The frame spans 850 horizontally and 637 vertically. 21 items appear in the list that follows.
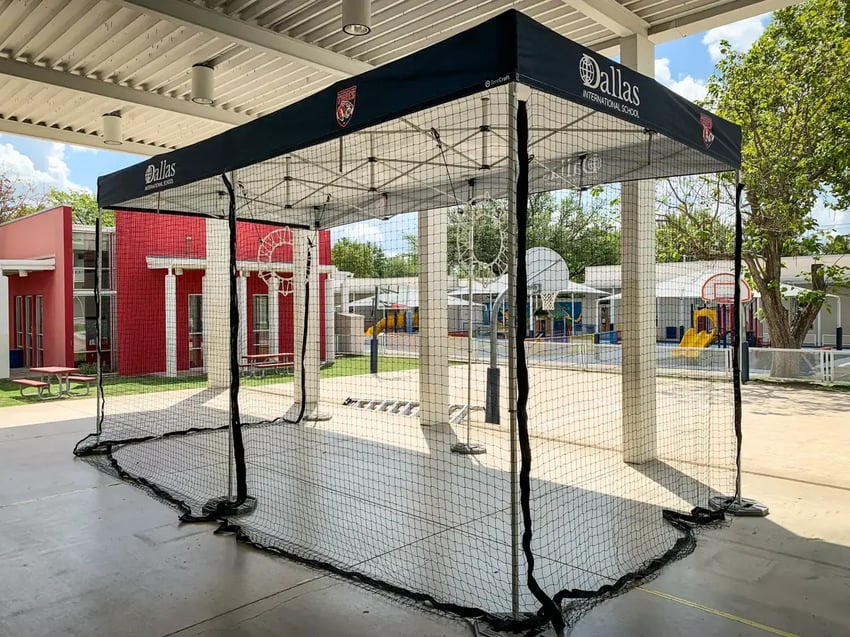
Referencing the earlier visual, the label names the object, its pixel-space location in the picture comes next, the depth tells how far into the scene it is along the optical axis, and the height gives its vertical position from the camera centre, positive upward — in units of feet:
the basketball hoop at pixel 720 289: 44.50 +1.47
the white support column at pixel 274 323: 51.80 -0.60
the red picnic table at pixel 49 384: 36.06 -3.57
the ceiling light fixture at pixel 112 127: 29.07 +8.36
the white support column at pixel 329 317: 53.72 -0.18
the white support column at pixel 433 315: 26.03 -0.05
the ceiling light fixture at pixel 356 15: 16.35 +7.41
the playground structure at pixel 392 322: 92.60 -1.08
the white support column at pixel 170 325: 46.75 -0.61
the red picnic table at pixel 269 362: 45.55 -3.38
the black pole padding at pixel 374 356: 49.44 -3.09
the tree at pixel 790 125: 40.24 +11.59
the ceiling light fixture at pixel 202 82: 23.99 +8.50
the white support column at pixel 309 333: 29.67 -0.86
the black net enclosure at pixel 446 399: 10.93 -3.97
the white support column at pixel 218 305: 36.73 +0.65
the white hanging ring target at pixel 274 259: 49.85 +4.52
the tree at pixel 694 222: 44.88 +6.26
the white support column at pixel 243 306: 48.67 +0.74
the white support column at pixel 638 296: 19.52 +0.47
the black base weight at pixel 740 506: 15.29 -4.59
